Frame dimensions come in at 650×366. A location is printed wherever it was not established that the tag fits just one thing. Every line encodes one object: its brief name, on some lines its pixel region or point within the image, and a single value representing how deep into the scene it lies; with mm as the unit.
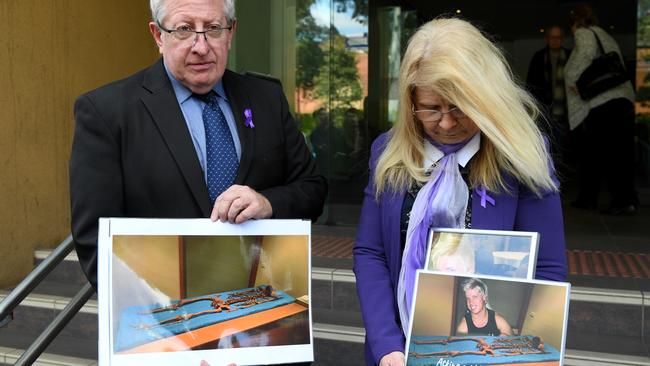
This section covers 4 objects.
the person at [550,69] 7328
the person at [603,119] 6246
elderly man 1573
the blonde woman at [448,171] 1463
